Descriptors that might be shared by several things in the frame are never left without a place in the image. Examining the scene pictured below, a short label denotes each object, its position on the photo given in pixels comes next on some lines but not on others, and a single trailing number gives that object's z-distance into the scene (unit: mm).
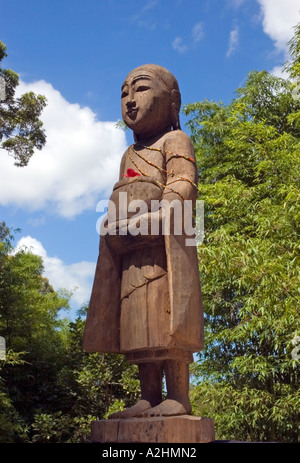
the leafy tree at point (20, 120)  8469
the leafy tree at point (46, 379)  6832
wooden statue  2832
